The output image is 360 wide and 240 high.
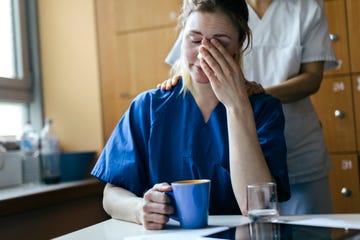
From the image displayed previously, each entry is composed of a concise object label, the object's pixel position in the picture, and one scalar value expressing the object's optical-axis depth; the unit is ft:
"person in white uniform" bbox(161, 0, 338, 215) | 5.06
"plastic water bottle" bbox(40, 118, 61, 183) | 7.98
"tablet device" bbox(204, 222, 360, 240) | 2.74
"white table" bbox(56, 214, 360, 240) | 3.12
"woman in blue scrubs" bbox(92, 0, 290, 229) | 3.82
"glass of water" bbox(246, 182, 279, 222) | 3.15
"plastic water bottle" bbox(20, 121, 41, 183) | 8.10
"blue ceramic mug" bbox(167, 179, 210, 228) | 3.11
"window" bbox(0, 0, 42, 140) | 8.63
